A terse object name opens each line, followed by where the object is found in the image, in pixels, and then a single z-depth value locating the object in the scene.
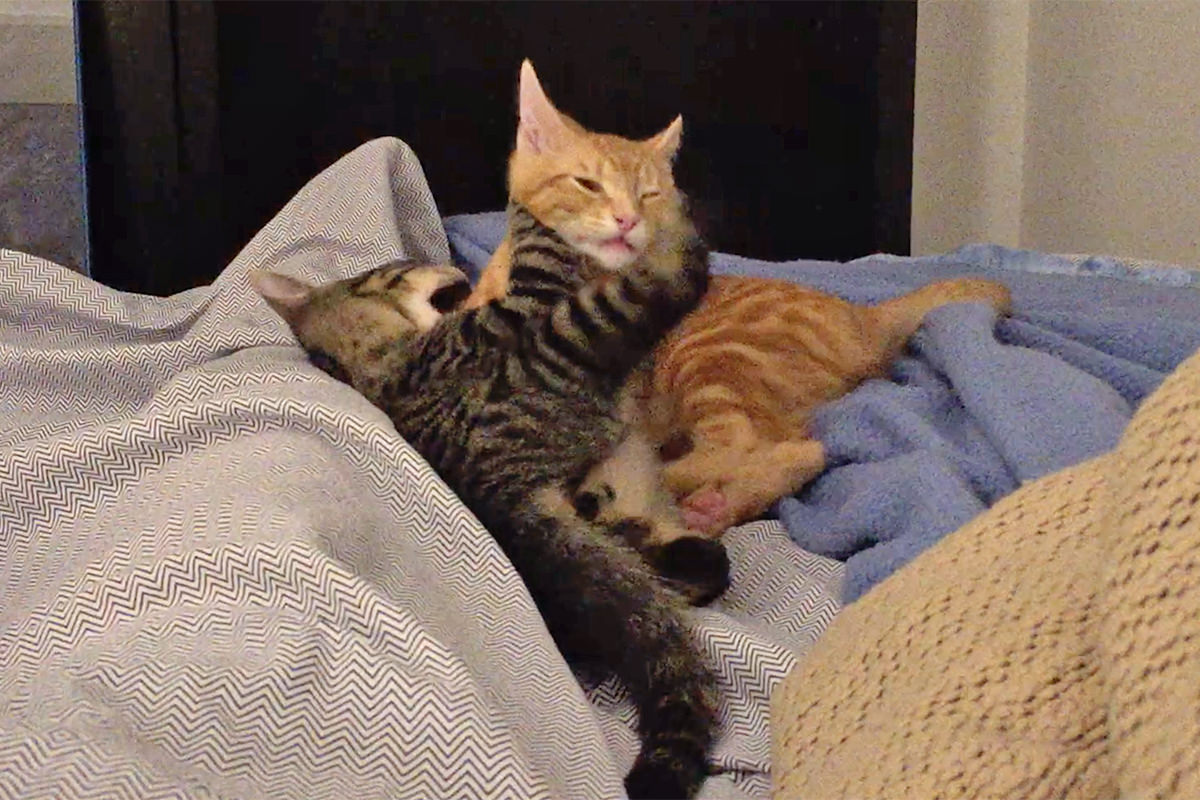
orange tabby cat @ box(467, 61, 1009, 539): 1.64
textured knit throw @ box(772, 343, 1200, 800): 0.91
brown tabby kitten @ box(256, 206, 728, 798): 1.43
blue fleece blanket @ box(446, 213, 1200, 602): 1.51
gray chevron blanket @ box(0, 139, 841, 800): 1.29
